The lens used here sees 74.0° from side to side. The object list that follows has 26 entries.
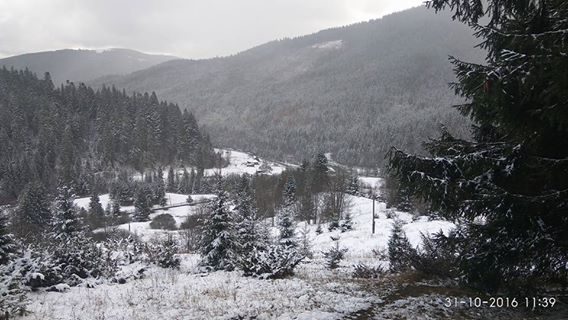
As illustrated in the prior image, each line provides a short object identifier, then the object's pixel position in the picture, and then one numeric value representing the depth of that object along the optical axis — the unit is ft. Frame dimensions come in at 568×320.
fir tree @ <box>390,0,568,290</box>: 16.10
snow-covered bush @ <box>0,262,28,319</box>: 25.63
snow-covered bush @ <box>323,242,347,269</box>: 50.48
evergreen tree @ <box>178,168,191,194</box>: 425.69
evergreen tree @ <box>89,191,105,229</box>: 287.89
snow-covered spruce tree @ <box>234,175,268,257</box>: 57.12
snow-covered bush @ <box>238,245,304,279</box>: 40.91
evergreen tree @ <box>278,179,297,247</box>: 92.84
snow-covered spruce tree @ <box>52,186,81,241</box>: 85.40
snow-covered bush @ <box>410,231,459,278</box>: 33.55
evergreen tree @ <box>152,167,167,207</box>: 358.23
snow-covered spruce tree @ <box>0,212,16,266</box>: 35.24
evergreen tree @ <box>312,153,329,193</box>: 263.70
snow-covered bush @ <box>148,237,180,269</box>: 53.06
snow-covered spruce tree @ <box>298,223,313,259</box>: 70.55
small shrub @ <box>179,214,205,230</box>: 231.67
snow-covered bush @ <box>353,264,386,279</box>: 40.70
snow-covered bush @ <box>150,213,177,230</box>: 273.58
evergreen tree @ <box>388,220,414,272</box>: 39.21
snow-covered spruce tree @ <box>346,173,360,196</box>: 270.05
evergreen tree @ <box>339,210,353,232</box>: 171.30
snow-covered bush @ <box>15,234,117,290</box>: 35.90
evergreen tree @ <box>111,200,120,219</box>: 314.35
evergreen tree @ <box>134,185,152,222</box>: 301.43
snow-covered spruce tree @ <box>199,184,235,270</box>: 54.65
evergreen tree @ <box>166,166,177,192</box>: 433.07
